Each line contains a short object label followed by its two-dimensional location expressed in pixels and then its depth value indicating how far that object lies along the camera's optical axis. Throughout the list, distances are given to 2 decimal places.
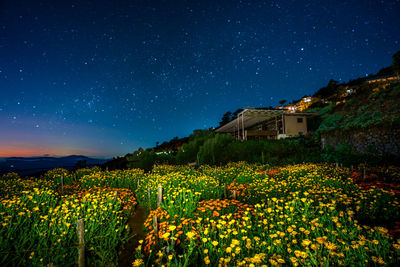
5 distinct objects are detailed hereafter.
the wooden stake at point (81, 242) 2.56
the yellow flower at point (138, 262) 1.98
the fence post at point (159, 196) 4.40
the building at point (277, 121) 18.83
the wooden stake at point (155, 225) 3.34
